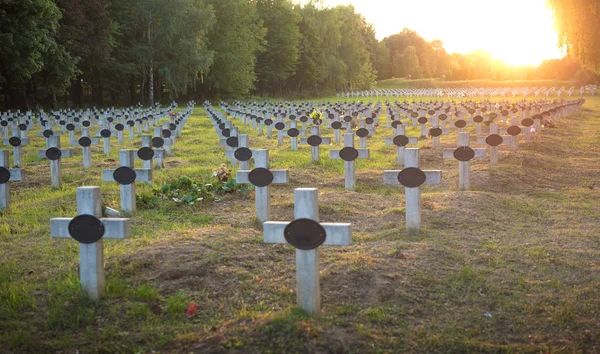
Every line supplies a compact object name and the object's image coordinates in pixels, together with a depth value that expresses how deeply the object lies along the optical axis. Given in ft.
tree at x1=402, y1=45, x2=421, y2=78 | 432.66
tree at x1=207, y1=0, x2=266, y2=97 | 188.24
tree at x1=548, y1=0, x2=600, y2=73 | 54.65
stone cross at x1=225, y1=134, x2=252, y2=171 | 32.24
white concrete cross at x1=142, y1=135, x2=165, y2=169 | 42.70
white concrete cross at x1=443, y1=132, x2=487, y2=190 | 33.17
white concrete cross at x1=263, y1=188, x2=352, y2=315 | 15.60
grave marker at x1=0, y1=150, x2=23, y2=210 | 29.35
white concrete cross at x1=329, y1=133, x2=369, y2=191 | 34.47
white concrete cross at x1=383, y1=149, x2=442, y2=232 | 24.88
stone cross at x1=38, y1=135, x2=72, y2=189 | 36.65
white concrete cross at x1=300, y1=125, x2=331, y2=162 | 44.24
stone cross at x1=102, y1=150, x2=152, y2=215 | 27.94
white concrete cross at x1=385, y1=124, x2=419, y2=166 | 39.65
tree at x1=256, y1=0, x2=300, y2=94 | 237.66
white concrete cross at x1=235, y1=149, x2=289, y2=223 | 24.94
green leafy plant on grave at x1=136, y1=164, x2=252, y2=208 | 30.86
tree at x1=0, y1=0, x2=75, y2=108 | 96.89
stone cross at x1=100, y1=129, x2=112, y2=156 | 54.49
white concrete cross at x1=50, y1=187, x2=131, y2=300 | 17.03
